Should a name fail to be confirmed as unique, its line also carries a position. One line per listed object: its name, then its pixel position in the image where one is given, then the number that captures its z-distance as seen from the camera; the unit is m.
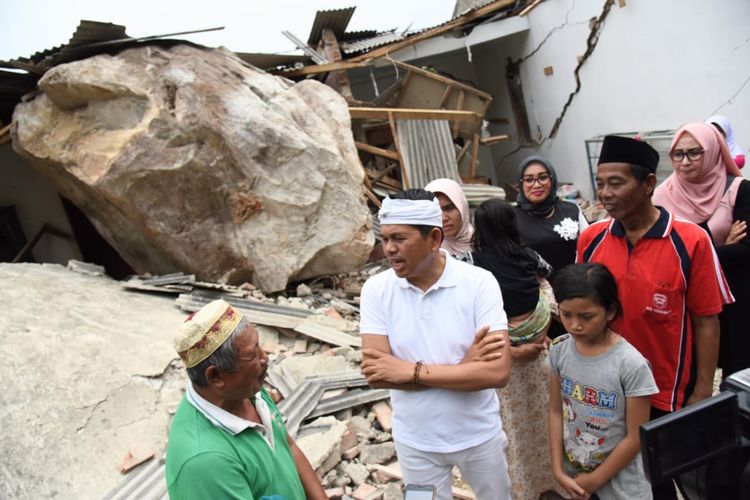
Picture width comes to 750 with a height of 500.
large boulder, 5.93
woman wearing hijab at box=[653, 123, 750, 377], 2.79
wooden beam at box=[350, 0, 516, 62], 10.79
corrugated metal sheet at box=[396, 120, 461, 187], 8.83
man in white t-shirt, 2.10
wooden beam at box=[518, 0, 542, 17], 10.73
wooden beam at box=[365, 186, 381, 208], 8.44
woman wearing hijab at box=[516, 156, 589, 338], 3.29
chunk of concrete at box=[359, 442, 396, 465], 3.72
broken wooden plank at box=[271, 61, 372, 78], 9.12
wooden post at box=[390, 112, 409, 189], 8.60
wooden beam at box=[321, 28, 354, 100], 9.98
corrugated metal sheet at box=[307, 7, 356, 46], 9.52
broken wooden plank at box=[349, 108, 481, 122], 8.55
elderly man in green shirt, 1.48
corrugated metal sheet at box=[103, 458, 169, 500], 3.24
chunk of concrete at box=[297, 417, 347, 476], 3.56
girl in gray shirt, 2.13
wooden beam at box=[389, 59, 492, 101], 10.45
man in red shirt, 2.22
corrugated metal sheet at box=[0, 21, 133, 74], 5.87
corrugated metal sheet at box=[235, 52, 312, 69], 8.26
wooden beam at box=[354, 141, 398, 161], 8.91
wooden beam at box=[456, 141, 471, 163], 10.01
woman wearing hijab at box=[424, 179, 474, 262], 3.07
